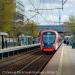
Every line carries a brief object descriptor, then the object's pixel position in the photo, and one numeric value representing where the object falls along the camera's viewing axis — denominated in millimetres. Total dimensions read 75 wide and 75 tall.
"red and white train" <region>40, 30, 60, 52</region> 30253
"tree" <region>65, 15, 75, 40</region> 74921
